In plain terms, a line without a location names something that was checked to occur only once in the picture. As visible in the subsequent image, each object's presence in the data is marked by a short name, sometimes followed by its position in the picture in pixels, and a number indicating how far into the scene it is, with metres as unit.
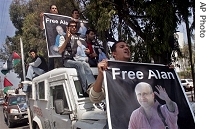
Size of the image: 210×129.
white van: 3.30
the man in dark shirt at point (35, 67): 6.49
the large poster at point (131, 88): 2.49
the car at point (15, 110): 9.73
